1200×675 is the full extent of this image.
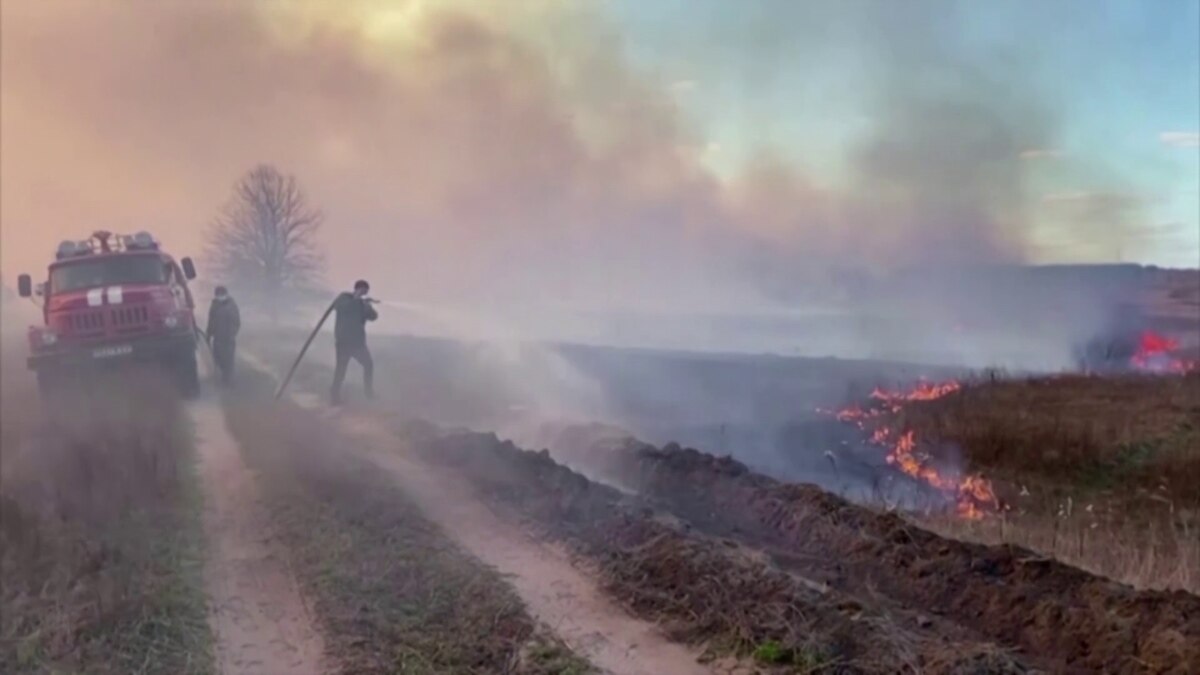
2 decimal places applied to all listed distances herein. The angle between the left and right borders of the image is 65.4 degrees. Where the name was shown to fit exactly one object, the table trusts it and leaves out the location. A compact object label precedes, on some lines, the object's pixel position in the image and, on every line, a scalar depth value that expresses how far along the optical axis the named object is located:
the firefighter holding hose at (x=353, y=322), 16.45
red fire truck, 17.00
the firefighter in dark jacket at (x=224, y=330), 20.25
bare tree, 50.47
